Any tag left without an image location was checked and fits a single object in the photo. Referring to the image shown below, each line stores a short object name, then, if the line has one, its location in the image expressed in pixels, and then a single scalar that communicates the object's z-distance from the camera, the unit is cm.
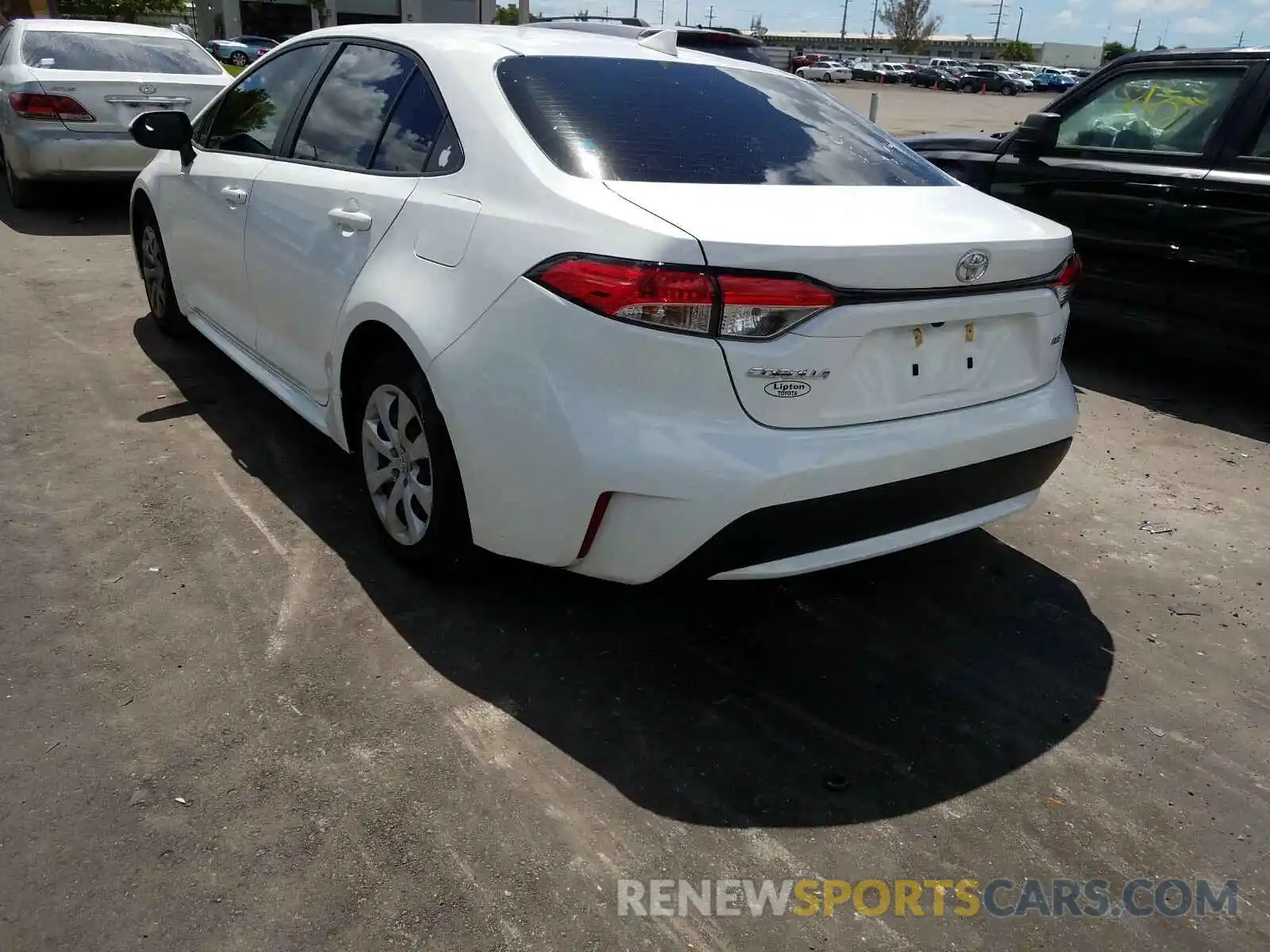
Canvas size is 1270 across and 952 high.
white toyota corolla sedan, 249
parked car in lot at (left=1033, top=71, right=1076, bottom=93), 6438
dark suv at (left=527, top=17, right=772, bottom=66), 882
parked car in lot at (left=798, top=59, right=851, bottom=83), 5666
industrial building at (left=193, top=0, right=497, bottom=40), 5341
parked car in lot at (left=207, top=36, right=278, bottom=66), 3913
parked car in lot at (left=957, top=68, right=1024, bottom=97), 5906
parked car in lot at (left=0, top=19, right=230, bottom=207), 812
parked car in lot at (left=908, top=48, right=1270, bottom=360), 523
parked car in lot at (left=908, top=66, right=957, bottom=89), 6022
